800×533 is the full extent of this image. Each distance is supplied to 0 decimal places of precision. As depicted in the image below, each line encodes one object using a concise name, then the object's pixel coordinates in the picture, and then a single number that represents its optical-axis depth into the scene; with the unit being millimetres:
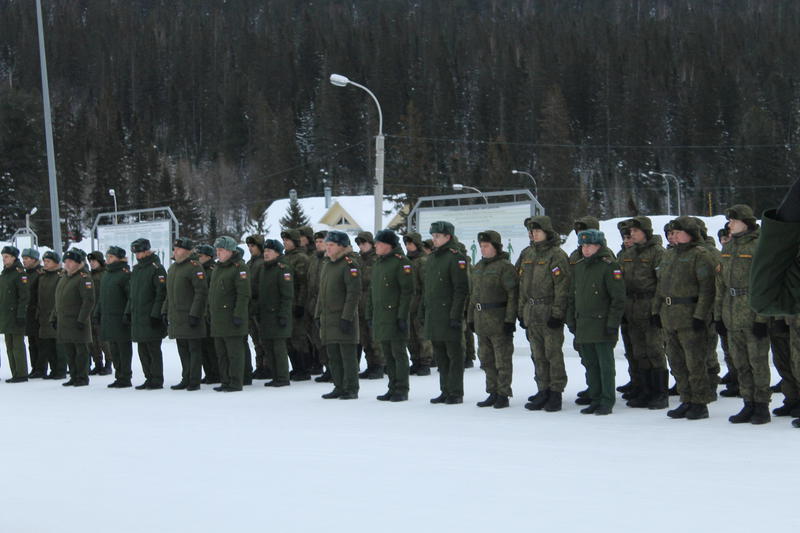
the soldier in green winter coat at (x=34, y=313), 14766
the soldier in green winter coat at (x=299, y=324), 13484
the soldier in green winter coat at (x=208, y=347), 13086
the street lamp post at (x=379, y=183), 21078
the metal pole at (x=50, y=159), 20656
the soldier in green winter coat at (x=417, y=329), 13562
